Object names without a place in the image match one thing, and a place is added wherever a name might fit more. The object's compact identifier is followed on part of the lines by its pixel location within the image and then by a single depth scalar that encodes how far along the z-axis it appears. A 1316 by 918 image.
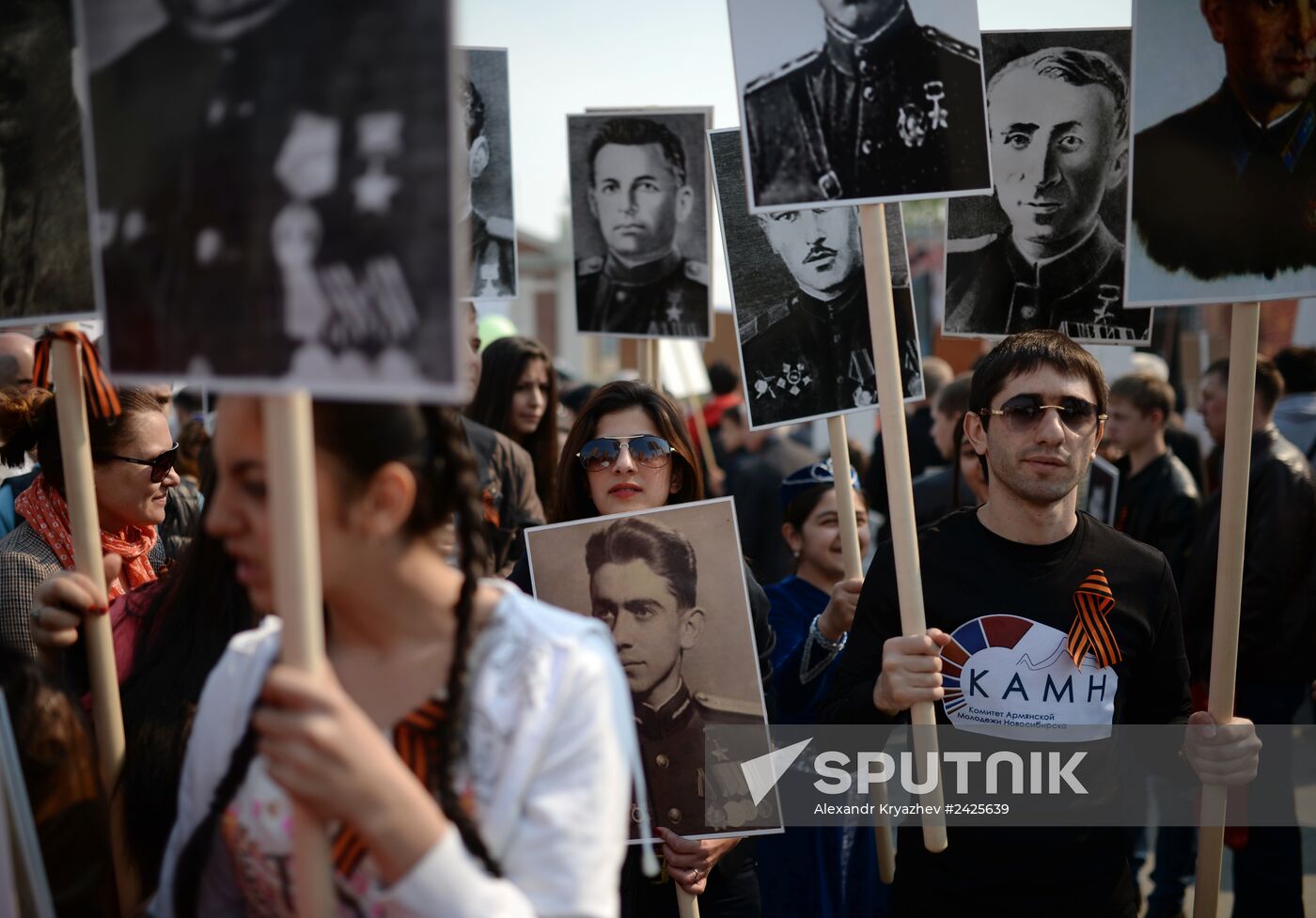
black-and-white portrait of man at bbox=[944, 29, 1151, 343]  3.75
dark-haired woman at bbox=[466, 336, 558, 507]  5.52
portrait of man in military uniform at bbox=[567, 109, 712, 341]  4.54
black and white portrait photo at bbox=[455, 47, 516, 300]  4.51
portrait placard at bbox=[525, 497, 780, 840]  2.92
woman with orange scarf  3.15
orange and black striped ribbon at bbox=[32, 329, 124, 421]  2.63
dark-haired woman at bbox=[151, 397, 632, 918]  1.47
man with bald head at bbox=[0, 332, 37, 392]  4.62
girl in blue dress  3.65
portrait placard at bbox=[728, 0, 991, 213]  2.77
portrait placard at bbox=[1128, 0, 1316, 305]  2.99
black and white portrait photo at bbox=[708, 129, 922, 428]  3.84
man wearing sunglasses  2.83
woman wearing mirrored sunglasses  3.21
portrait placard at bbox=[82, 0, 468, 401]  1.46
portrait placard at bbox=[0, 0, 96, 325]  2.62
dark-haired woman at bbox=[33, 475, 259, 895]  2.42
